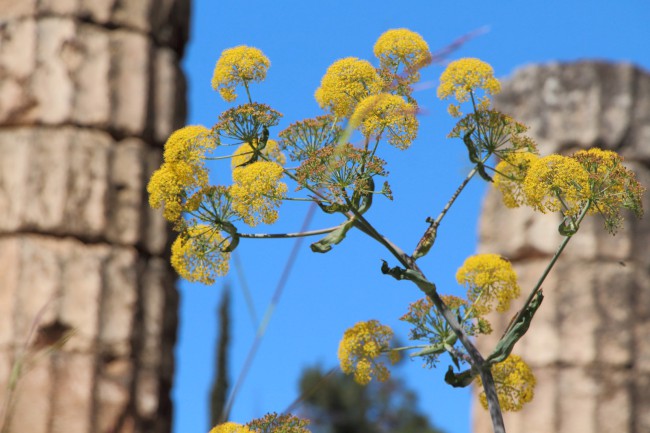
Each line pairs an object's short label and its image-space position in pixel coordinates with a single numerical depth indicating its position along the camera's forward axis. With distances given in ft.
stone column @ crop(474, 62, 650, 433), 35.95
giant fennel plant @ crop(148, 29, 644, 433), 7.74
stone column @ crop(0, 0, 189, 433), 30.11
